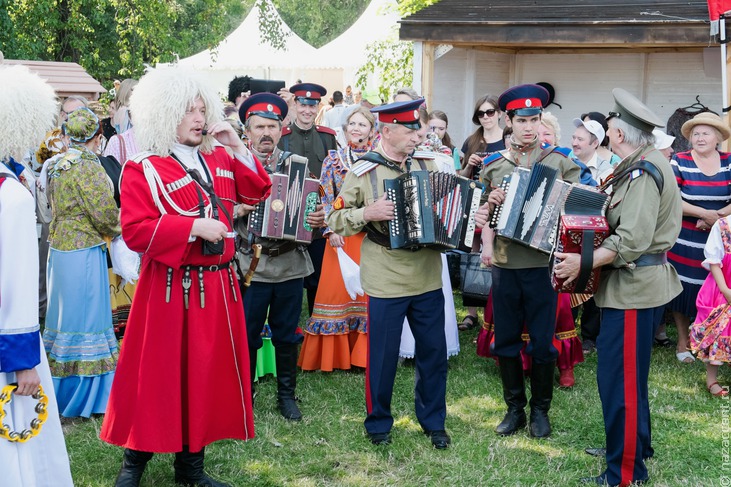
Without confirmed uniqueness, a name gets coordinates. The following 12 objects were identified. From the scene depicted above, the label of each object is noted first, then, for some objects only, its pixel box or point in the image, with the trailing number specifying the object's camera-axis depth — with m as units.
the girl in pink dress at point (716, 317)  6.08
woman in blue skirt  5.57
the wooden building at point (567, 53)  8.88
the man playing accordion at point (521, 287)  5.19
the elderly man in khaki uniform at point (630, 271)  4.17
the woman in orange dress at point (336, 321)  6.66
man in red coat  4.00
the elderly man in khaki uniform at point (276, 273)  5.55
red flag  7.61
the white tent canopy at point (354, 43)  20.50
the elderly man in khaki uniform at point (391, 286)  4.99
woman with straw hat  6.80
